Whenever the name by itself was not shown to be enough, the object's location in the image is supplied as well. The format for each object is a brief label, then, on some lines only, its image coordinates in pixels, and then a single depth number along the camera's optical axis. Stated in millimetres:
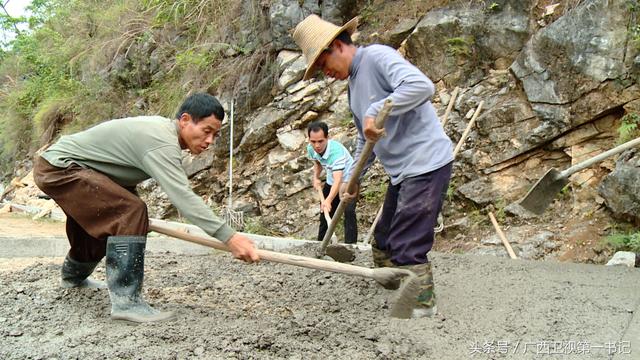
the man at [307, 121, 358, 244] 4617
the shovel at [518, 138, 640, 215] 3164
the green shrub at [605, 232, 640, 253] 4070
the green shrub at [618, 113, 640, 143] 4602
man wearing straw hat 2402
